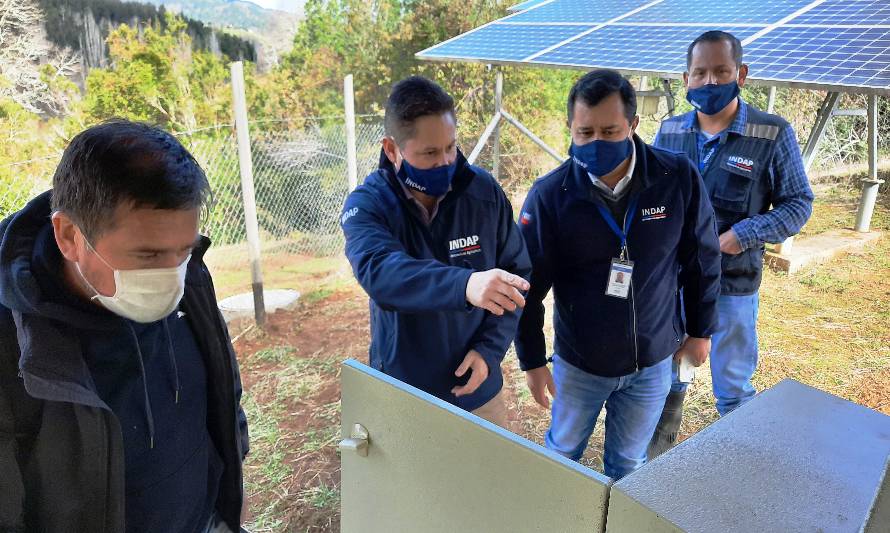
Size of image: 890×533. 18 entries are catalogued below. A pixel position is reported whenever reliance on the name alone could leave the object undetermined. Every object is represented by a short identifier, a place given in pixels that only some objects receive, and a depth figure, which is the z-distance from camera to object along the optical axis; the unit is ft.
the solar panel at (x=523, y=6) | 20.26
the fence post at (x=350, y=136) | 15.48
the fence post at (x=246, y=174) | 13.37
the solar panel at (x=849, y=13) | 11.72
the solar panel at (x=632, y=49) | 11.04
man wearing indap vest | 7.63
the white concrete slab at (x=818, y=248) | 19.27
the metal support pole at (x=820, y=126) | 11.46
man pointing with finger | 5.38
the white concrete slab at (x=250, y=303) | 14.90
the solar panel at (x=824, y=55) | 8.79
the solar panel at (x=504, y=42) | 13.46
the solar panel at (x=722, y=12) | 13.14
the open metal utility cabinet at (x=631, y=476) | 1.99
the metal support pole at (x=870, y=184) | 18.07
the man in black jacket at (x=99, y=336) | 3.18
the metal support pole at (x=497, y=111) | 16.10
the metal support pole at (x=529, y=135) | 16.39
